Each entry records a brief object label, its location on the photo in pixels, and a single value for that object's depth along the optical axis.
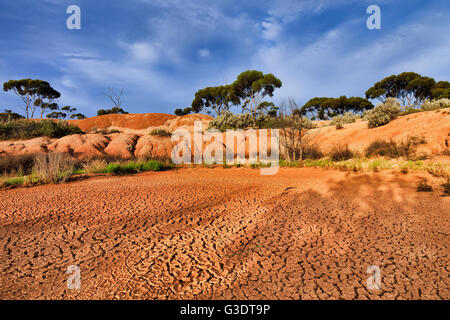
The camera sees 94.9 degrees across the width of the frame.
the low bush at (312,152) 11.92
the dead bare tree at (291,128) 10.90
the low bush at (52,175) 4.79
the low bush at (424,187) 3.83
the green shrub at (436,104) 13.52
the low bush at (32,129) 12.29
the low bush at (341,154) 10.05
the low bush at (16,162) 7.36
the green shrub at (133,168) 6.71
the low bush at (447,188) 3.58
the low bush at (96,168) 6.49
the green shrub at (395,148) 7.71
